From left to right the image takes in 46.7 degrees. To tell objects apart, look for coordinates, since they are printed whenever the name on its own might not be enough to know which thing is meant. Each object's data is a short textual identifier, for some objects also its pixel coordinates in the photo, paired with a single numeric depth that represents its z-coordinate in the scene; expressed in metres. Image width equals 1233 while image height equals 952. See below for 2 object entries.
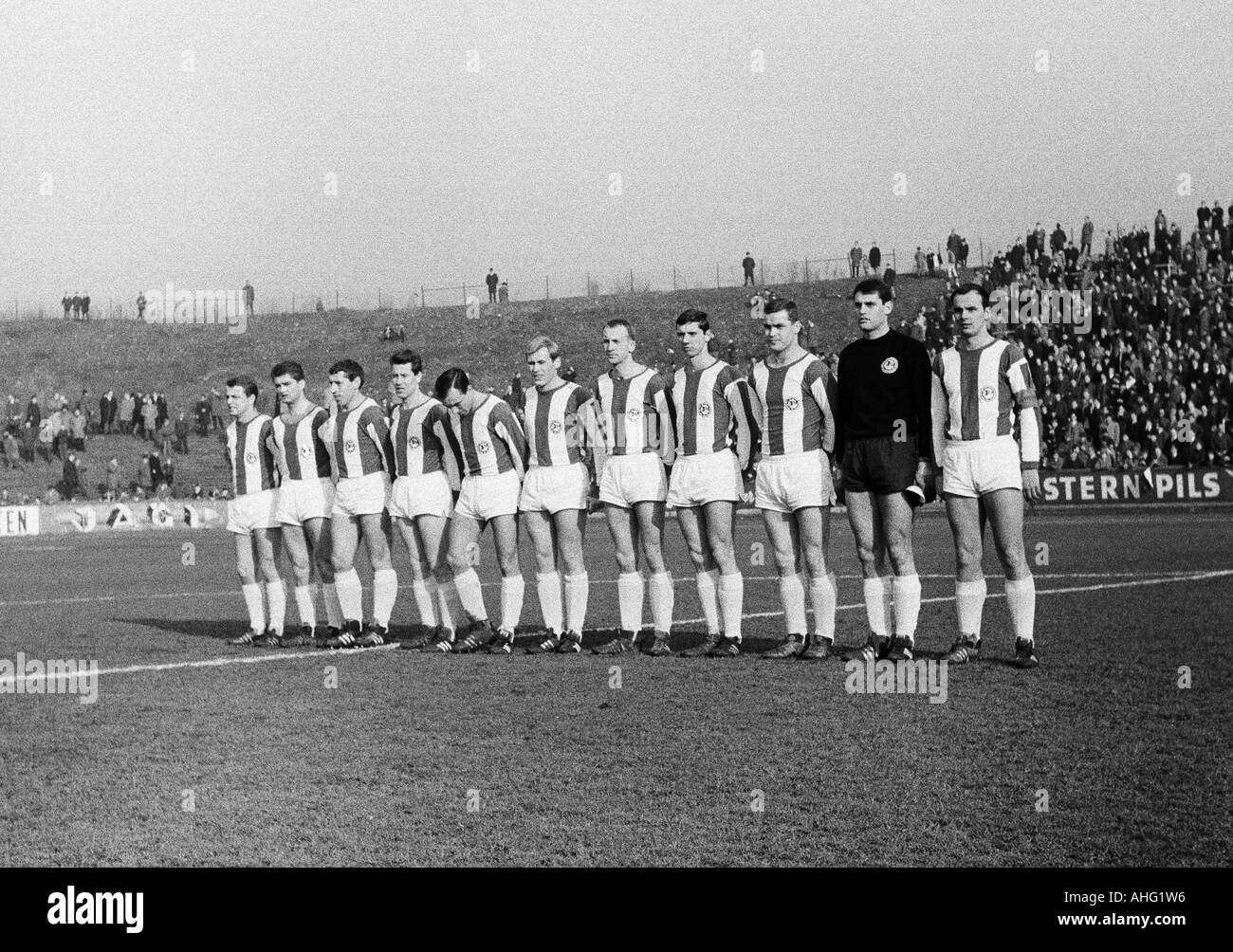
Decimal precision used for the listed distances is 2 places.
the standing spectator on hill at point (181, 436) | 46.16
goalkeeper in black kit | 9.11
